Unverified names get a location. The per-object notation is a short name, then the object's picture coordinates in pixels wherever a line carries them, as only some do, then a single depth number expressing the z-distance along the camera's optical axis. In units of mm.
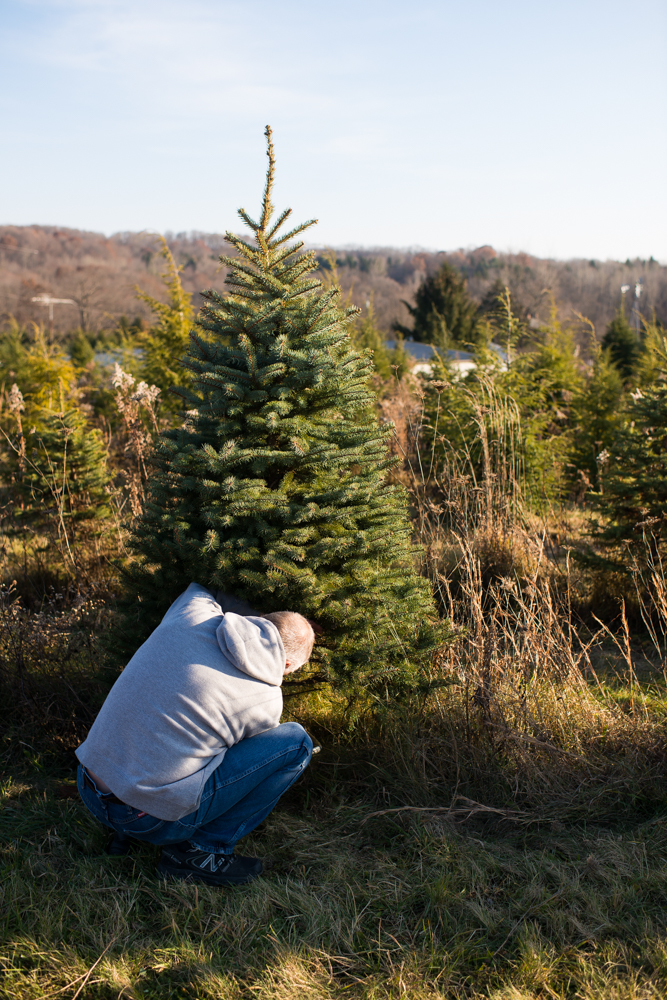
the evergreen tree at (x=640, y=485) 4832
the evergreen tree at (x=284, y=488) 2932
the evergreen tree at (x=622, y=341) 19156
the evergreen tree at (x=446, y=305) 25922
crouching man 2324
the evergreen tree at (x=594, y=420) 8859
